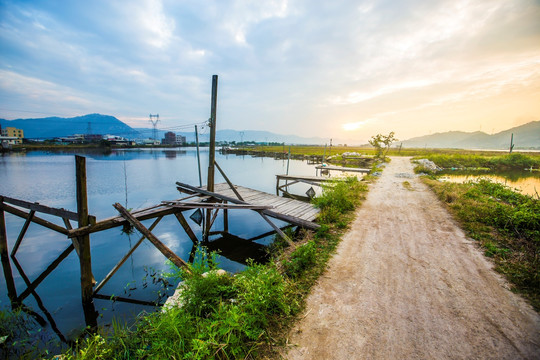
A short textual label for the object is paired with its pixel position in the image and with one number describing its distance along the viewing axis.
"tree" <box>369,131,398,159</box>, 30.92
